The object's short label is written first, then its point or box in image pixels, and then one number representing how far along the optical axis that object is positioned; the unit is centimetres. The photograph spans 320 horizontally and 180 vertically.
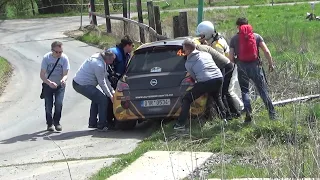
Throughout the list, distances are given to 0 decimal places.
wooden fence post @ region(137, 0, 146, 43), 2406
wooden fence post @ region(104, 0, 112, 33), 2996
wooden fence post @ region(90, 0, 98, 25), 3346
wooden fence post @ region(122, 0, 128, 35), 2958
